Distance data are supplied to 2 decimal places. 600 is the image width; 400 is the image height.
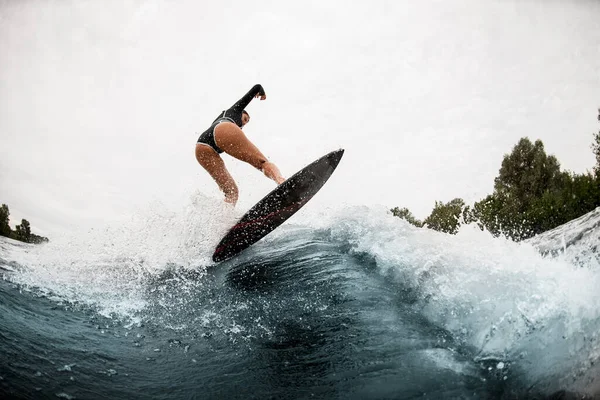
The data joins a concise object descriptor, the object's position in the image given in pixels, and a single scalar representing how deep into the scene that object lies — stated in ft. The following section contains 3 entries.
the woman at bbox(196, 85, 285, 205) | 15.85
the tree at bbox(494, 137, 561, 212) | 80.38
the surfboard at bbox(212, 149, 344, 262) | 14.42
